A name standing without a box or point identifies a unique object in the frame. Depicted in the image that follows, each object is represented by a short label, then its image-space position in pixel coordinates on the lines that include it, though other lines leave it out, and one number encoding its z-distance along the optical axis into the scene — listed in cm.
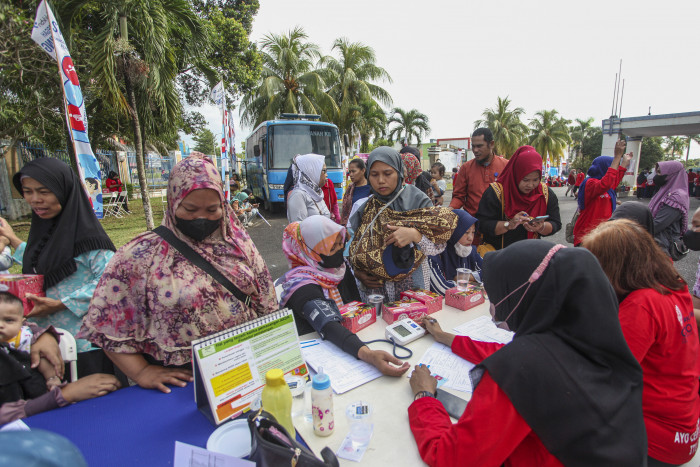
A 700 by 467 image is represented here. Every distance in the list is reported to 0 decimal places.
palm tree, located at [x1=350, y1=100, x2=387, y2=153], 2125
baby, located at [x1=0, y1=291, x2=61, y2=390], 153
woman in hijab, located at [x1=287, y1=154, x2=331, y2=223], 404
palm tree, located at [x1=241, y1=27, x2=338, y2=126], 1772
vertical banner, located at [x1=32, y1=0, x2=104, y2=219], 359
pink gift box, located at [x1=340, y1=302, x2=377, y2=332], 197
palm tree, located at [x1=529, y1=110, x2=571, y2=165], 3288
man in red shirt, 391
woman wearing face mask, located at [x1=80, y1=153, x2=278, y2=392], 143
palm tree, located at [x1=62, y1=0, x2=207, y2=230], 679
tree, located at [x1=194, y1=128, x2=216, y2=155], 5526
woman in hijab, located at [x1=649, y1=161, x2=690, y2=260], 379
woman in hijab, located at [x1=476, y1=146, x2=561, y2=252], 295
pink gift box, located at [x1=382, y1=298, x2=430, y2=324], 208
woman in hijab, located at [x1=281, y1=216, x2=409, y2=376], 188
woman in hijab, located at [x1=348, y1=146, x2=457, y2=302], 234
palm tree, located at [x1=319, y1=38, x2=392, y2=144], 2080
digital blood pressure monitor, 187
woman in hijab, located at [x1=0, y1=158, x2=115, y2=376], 182
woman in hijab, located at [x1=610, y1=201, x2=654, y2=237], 240
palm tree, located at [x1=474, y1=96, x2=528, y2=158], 3031
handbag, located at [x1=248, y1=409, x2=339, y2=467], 90
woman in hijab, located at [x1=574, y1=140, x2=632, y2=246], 358
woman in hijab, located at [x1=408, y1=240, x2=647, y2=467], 95
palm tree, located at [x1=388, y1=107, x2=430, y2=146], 3055
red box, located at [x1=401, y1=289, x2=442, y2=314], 225
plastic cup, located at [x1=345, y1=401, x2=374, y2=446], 124
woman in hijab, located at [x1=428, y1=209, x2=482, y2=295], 267
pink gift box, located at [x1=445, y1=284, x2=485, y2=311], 235
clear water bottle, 123
